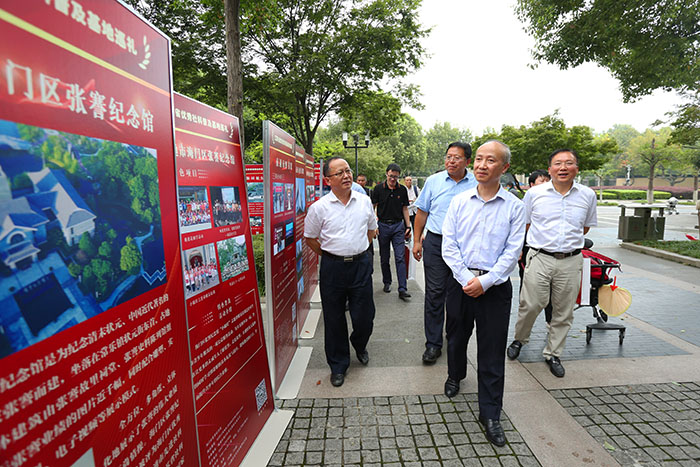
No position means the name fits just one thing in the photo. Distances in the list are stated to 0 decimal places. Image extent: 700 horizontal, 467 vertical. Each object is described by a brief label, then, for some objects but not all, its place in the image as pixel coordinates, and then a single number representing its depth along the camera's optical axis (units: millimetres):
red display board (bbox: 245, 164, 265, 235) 6449
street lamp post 18592
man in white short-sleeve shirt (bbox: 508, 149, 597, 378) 3408
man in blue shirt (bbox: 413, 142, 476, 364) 3707
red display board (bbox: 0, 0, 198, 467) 934
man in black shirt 5965
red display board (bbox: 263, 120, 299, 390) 2986
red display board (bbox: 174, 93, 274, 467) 1899
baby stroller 4031
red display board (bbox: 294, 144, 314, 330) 4188
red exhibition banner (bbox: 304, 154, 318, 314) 5241
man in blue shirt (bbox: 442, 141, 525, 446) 2592
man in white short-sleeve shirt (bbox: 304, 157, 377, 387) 3260
